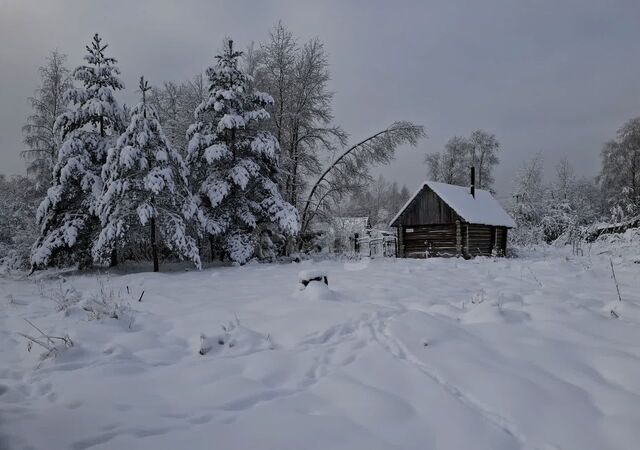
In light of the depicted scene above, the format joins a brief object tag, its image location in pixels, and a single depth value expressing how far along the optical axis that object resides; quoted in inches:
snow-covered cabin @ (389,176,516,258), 794.8
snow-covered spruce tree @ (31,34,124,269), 510.6
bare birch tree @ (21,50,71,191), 712.4
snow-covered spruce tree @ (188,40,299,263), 595.2
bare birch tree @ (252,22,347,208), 813.9
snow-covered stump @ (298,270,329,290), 253.8
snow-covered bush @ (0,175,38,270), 631.8
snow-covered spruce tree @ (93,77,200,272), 478.6
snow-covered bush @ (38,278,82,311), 228.4
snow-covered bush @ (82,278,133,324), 199.1
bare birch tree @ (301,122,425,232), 806.5
